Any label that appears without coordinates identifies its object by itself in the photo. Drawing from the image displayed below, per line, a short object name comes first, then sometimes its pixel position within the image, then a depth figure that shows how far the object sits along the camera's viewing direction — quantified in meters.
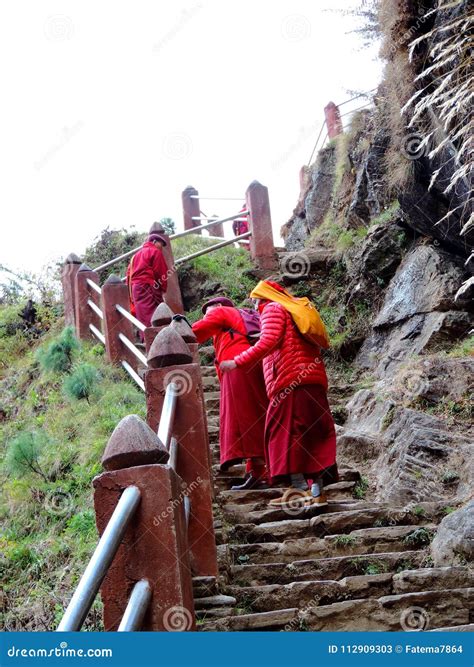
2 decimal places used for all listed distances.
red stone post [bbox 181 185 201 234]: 19.69
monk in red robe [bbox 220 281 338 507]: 6.87
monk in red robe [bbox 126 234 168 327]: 11.20
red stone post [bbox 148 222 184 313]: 13.42
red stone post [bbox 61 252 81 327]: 13.39
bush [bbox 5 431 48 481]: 8.36
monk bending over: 7.62
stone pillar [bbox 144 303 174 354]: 7.36
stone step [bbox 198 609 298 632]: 4.70
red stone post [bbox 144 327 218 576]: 5.11
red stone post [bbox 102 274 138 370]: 11.10
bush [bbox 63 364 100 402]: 10.23
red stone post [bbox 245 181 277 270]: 15.55
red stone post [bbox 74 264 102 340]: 12.79
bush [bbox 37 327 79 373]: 11.95
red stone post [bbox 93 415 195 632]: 3.50
